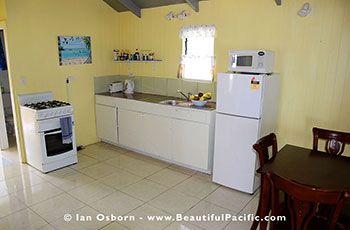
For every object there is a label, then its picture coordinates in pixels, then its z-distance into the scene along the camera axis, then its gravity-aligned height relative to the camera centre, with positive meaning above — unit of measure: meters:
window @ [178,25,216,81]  3.89 +0.13
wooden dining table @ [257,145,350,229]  1.84 -0.81
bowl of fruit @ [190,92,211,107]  3.67 -0.51
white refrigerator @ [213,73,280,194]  2.90 -0.69
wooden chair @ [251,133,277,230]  2.15 -0.73
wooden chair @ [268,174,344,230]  1.47 -0.80
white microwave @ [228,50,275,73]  2.91 +0.01
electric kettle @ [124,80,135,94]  4.80 -0.44
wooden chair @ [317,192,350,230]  1.69 -1.03
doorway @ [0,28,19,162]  4.29 -1.14
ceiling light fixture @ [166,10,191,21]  4.01 +0.71
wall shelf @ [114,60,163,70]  4.47 +0.01
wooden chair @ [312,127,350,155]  2.47 -0.72
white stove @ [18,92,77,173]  3.56 -0.99
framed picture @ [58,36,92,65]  4.19 +0.18
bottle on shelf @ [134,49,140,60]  4.65 +0.10
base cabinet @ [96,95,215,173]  3.55 -1.01
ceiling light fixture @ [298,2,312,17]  2.96 +0.58
